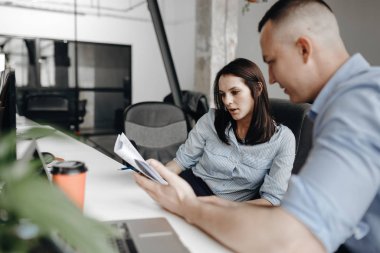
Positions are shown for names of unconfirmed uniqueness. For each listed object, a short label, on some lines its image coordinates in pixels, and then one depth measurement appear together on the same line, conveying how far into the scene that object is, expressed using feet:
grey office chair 7.63
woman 5.39
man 2.16
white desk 2.63
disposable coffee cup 2.65
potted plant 0.93
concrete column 13.20
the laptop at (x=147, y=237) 2.32
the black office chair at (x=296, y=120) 5.03
